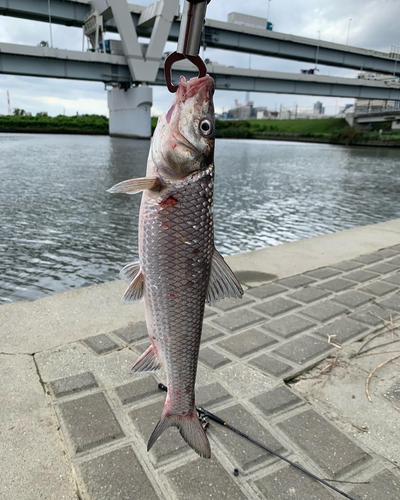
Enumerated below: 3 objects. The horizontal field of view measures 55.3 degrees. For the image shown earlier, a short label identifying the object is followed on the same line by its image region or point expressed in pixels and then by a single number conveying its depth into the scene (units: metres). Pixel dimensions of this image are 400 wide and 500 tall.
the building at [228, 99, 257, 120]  183.38
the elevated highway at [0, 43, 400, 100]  36.62
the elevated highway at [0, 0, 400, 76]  41.94
